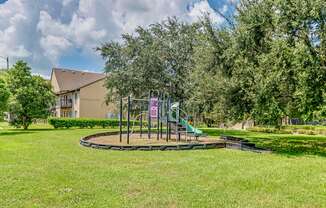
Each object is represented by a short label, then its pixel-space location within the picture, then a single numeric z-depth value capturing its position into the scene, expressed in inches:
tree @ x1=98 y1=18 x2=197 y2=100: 1002.7
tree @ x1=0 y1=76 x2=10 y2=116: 896.5
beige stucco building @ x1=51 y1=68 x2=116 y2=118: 1713.8
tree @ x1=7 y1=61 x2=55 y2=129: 1108.5
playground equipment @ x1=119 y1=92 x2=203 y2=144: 656.4
